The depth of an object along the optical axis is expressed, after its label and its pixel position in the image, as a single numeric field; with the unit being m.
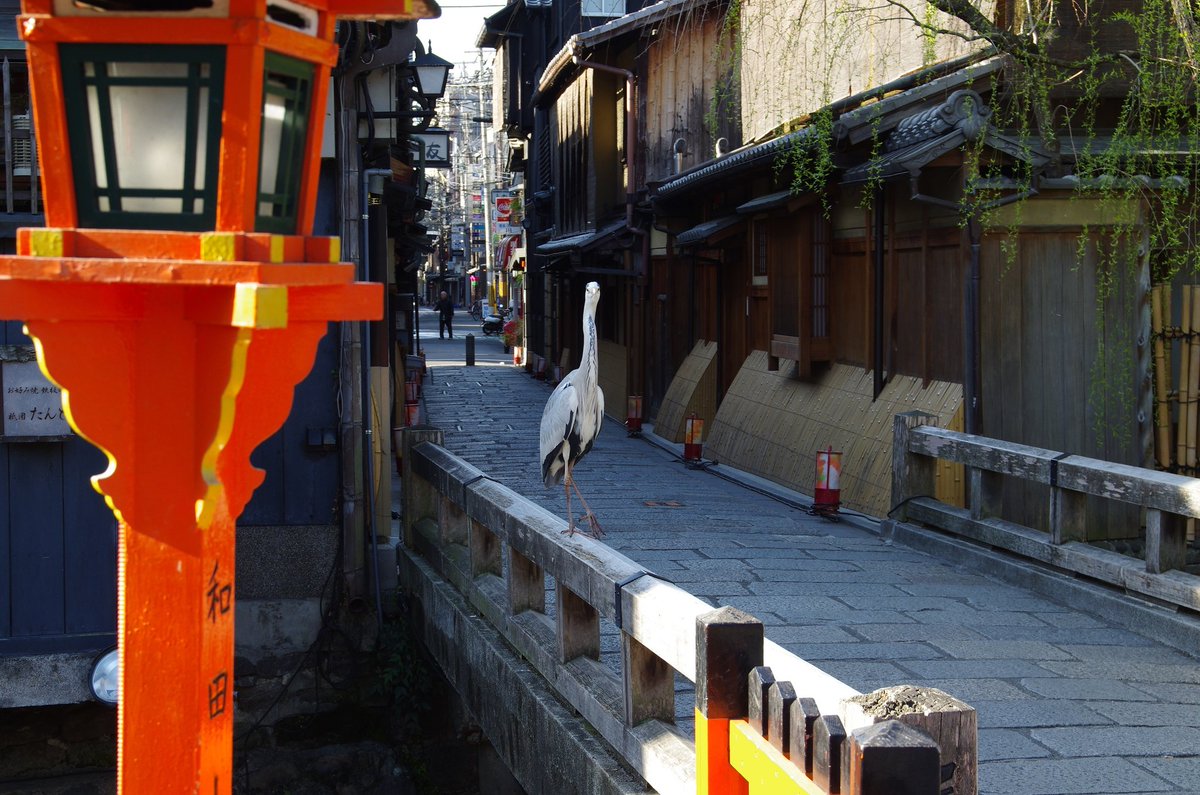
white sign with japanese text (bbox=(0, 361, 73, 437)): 9.04
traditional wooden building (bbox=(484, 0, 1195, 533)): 11.09
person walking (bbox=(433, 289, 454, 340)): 52.59
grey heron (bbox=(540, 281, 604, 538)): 8.87
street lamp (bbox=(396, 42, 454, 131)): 15.01
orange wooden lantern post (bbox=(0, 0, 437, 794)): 3.37
